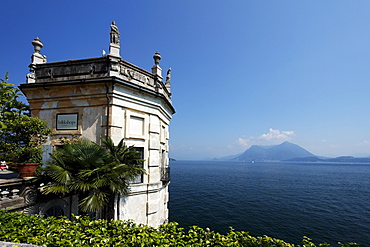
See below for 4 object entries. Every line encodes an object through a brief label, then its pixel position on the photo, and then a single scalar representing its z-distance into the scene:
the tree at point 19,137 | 8.00
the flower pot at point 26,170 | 7.82
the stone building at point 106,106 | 10.02
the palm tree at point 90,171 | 7.05
